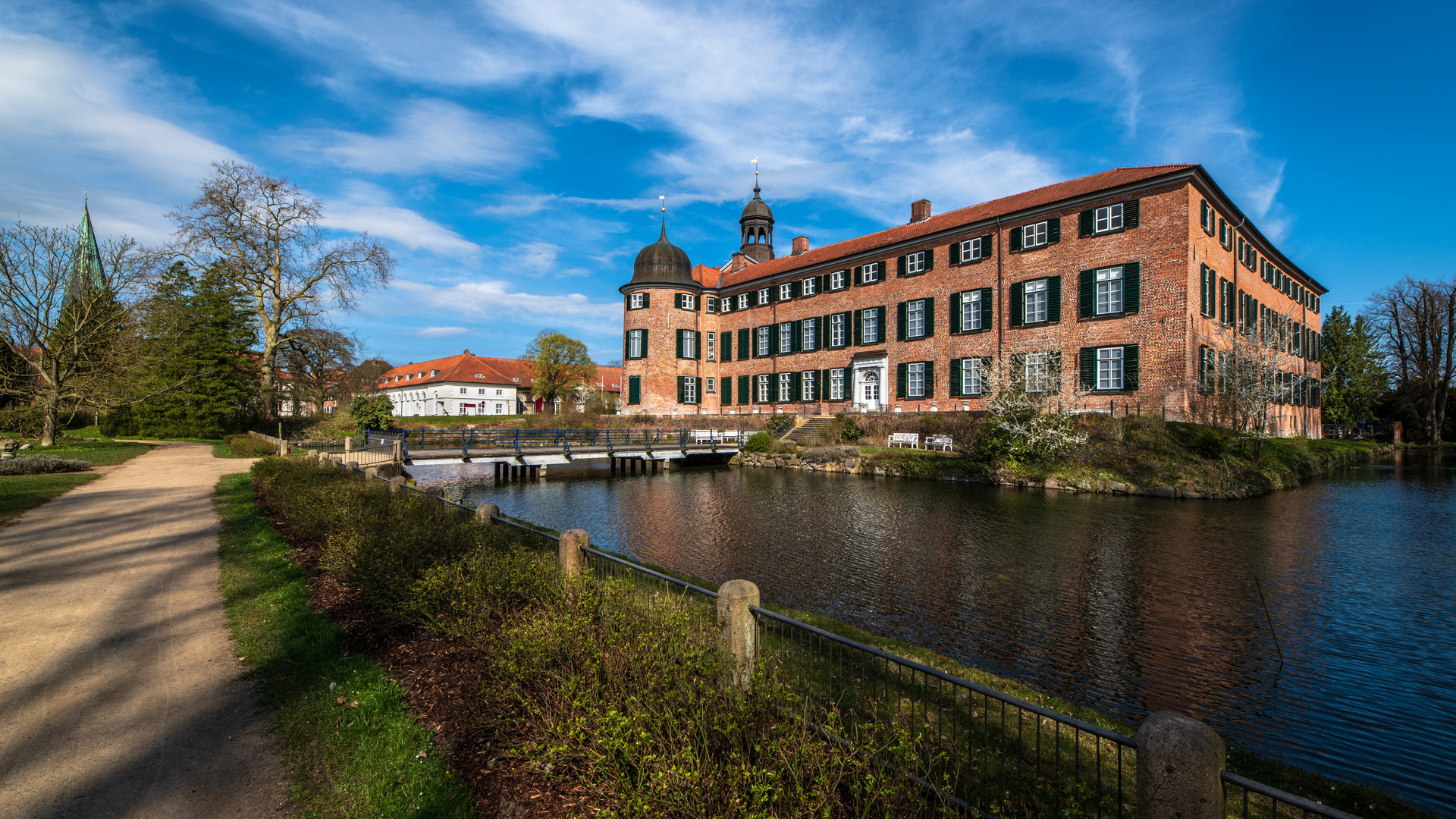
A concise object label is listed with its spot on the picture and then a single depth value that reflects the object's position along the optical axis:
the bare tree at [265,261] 29.62
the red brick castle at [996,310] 23.80
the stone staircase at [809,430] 32.62
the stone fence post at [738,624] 3.82
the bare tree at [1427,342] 42.12
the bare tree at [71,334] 22.14
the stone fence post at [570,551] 5.46
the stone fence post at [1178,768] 2.01
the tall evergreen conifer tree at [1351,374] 48.16
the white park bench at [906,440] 28.12
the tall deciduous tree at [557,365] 53.62
